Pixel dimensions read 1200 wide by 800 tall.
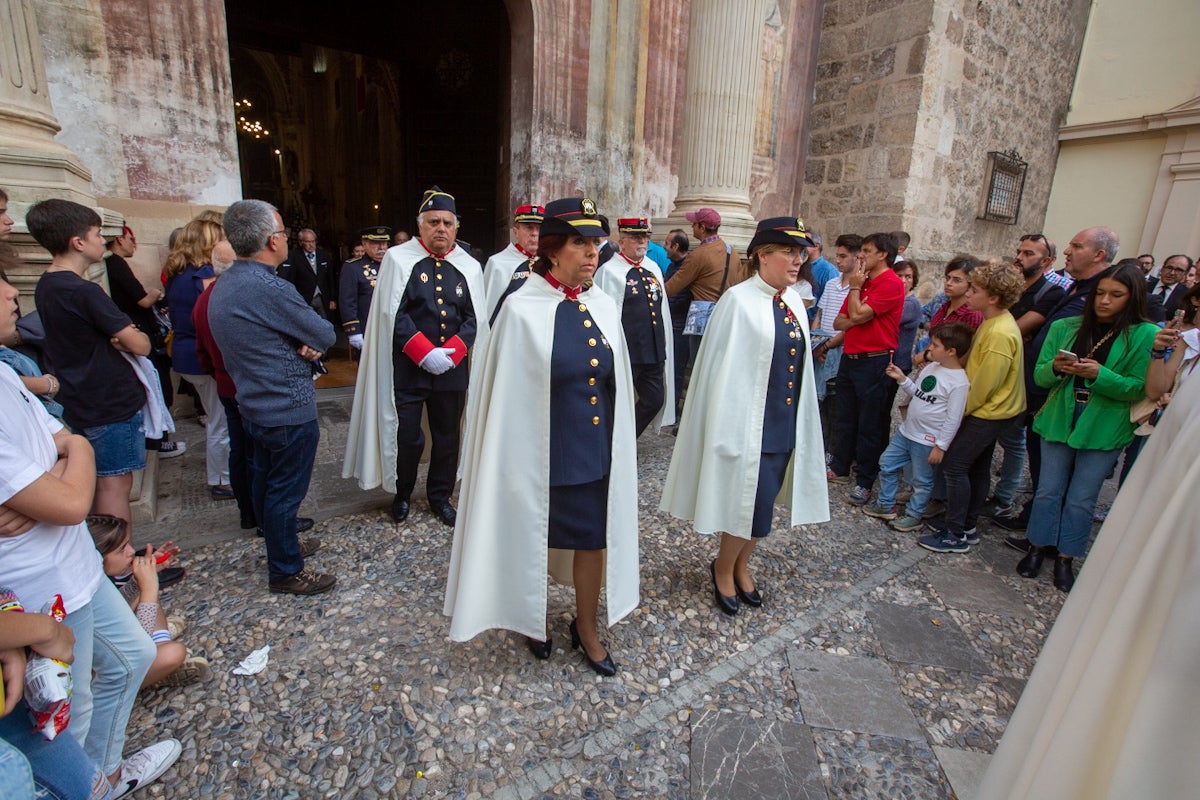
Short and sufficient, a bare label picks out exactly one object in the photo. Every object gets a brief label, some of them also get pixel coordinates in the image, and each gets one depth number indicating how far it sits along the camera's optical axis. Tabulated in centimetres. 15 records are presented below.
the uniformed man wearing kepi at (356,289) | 605
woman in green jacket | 335
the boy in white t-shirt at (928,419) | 398
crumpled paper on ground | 251
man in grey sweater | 263
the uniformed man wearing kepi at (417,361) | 380
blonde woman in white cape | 290
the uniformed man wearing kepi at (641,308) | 517
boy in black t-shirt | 276
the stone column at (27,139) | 347
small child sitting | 223
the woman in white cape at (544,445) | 232
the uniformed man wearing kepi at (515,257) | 525
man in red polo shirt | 452
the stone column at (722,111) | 696
